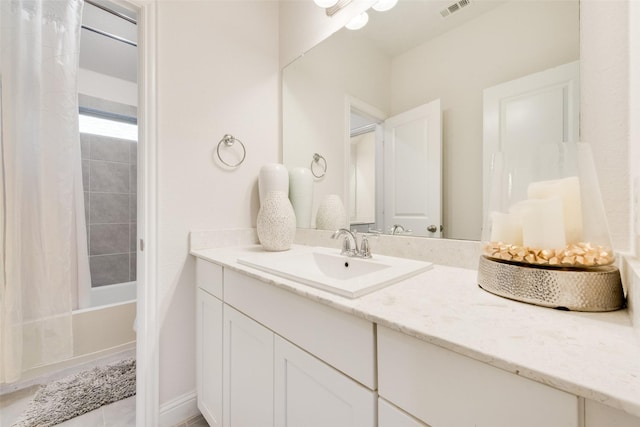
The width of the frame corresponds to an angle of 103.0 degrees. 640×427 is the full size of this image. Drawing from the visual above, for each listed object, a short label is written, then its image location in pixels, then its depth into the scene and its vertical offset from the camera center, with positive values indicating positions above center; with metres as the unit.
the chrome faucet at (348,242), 1.08 -0.13
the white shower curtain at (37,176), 1.18 +0.18
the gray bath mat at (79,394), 1.23 -0.98
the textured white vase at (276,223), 1.27 -0.05
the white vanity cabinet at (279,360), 0.55 -0.41
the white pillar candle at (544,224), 0.55 -0.03
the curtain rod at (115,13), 1.34 +1.08
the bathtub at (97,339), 1.56 -0.86
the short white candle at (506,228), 0.60 -0.04
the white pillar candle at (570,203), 0.55 +0.02
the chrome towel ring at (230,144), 1.37 +0.38
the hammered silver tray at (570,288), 0.49 -0.15
